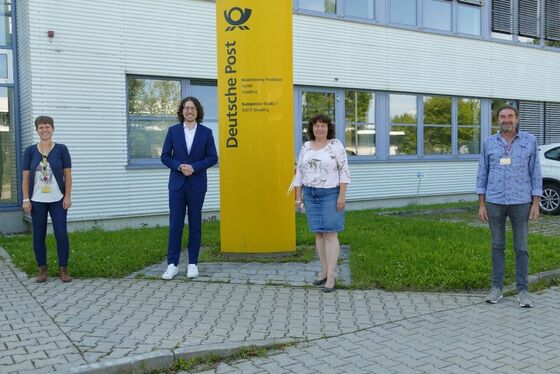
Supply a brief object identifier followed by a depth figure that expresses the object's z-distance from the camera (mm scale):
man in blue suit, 6707
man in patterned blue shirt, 5656
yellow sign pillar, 7648
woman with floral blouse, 6086
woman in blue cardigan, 6465
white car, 13297
